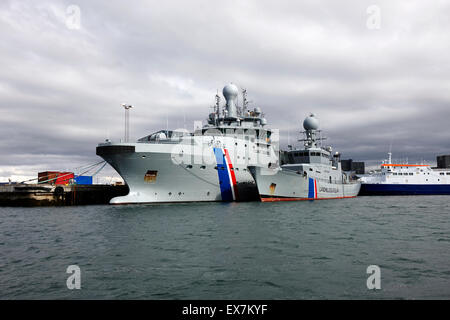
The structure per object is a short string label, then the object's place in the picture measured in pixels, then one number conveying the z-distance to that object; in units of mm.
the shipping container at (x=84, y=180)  56025
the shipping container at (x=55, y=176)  48794
